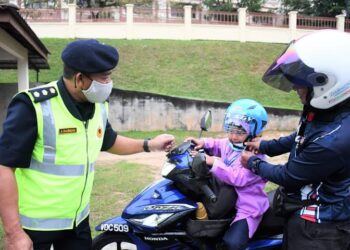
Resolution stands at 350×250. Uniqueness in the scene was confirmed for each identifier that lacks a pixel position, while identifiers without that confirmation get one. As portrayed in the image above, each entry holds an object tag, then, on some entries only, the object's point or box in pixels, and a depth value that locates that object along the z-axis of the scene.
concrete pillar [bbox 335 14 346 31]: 26.17
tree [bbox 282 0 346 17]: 30.27
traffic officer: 2.13
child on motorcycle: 3.00
